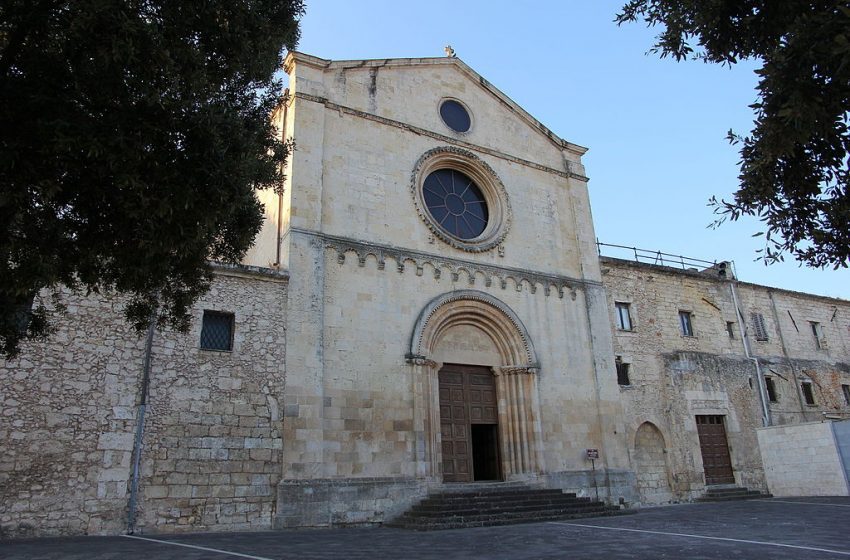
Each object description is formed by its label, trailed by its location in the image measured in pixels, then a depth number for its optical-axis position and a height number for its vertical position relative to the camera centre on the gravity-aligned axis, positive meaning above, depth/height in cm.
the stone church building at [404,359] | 1173 +310
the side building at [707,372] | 1995 +361
